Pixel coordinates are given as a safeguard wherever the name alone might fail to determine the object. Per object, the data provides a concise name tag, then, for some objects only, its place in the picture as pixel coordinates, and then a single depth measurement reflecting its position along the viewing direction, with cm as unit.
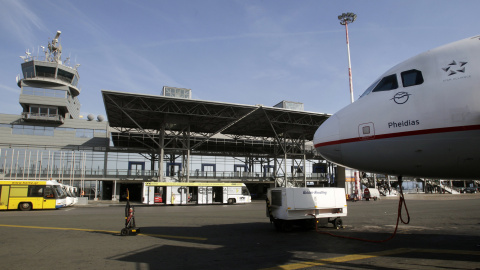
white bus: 3403
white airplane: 566
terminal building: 4088
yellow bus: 2695
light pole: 4244
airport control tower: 4981
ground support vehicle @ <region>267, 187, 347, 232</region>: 1348
